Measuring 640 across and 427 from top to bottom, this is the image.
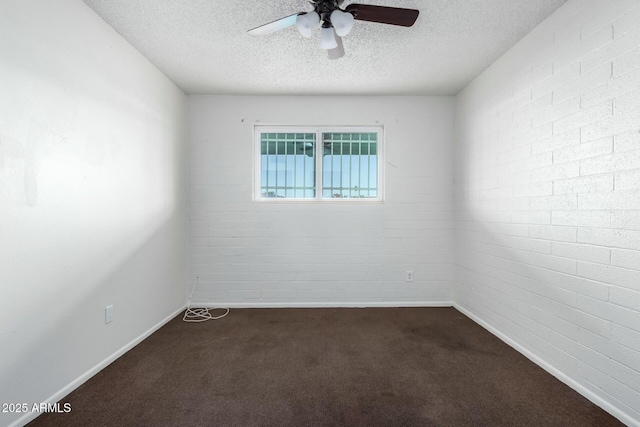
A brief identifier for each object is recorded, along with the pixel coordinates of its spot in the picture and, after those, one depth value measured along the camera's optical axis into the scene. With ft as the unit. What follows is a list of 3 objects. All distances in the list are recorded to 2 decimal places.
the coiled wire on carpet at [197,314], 11.05
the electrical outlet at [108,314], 7.57
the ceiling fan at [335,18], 6.02
